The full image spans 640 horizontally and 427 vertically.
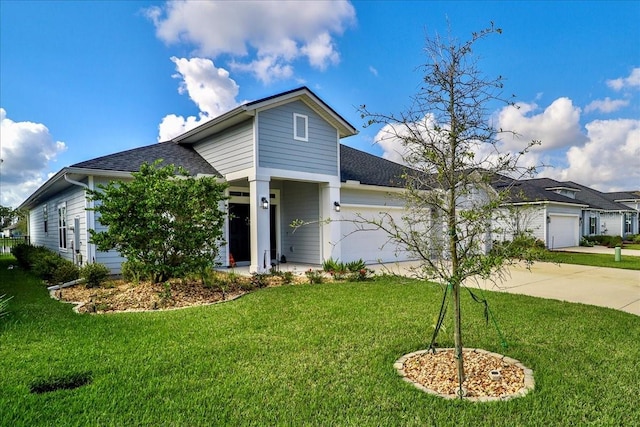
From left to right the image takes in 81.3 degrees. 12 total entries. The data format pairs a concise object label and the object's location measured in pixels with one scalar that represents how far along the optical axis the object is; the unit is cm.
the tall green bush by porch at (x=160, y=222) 813
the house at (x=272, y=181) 1106
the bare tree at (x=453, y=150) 362
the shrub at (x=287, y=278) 959
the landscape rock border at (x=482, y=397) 330
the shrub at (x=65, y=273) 966
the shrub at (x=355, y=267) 1058
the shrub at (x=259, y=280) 909
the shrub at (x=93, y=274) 898
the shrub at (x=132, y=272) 864
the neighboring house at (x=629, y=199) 3731
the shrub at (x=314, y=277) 962
